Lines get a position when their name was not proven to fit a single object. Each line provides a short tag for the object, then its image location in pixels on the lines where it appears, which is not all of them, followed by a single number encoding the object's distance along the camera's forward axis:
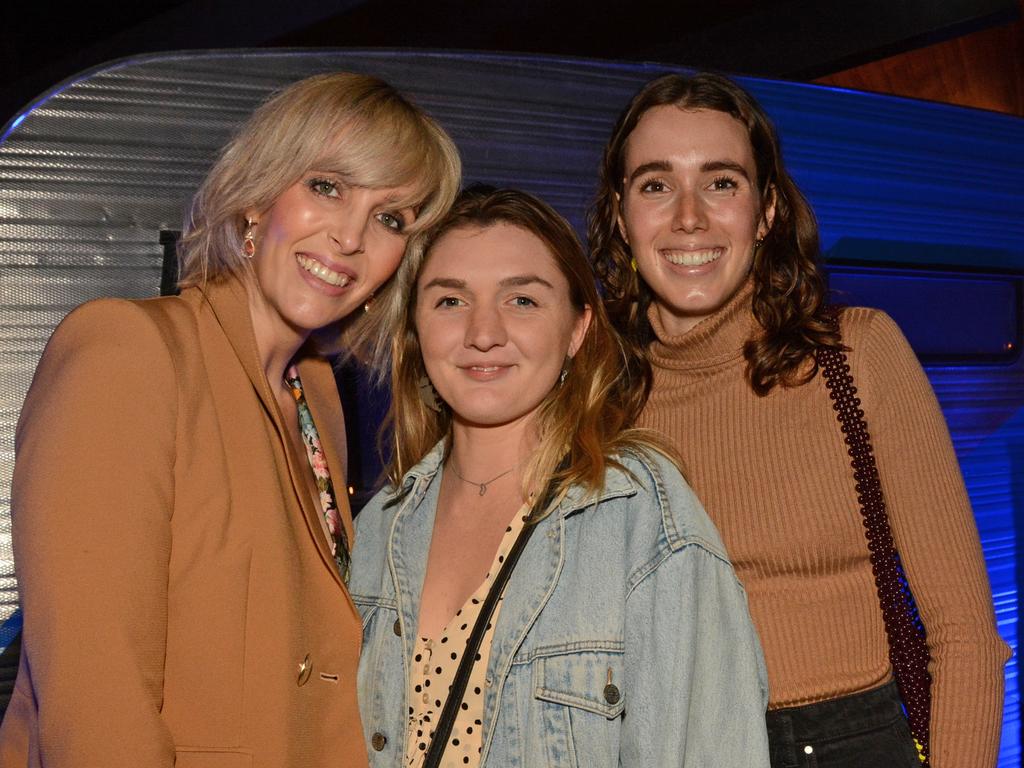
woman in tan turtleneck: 1.95
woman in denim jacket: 1.78
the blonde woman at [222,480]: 1.53
